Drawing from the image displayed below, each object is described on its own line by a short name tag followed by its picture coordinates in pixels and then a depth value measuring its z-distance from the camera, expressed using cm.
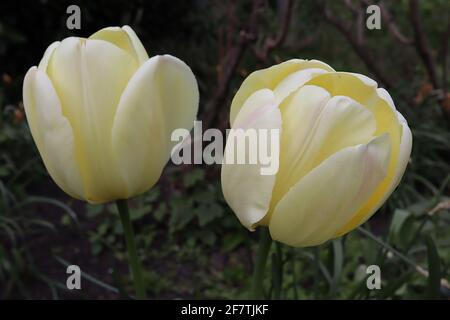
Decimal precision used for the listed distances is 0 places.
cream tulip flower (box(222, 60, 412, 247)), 37
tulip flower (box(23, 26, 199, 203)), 40
